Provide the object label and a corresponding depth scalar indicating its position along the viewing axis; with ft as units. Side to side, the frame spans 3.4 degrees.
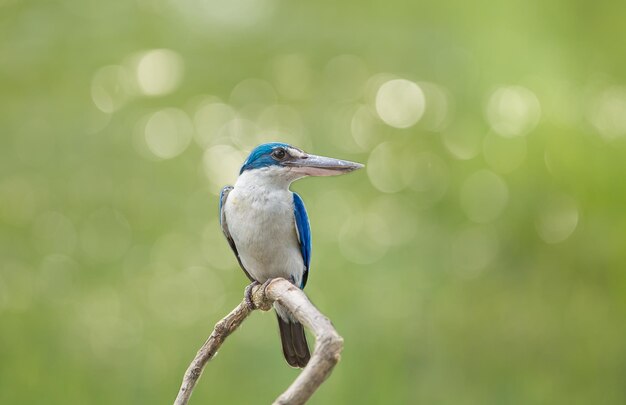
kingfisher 22.79
